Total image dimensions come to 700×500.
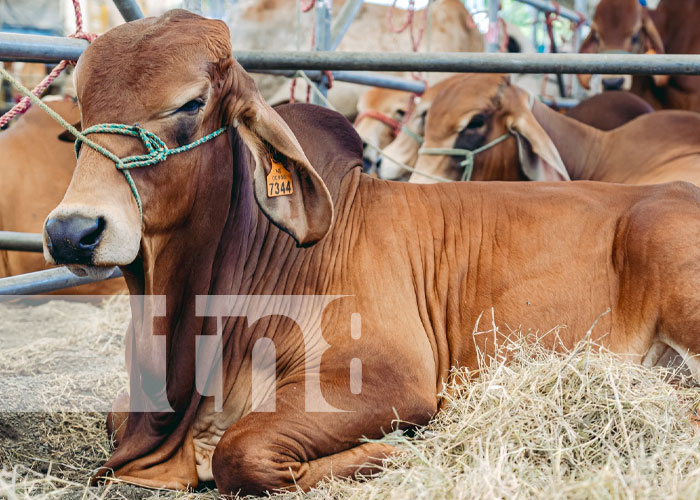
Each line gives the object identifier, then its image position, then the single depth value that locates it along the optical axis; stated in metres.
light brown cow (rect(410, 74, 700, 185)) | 4.39
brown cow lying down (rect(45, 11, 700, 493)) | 2.26
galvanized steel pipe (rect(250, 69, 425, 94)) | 4.02
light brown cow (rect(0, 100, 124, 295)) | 4.69
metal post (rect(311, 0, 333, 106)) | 4.02
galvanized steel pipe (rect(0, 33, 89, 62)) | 2.60
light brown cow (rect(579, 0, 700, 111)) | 6.09
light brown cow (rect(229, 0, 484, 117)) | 7.26
